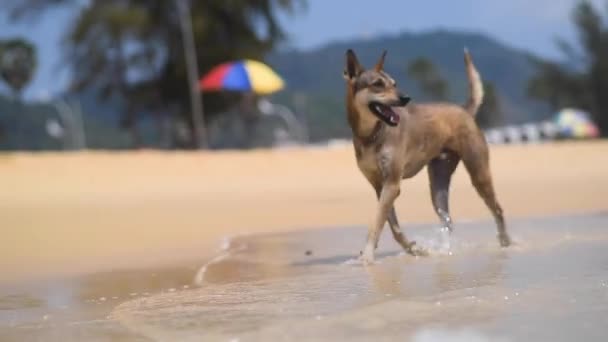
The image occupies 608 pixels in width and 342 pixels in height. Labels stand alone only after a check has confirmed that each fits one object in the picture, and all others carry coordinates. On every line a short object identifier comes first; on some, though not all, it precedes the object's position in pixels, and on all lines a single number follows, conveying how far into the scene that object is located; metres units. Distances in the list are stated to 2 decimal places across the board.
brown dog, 7.04
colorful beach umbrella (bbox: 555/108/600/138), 57.06
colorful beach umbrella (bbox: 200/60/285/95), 35.59
